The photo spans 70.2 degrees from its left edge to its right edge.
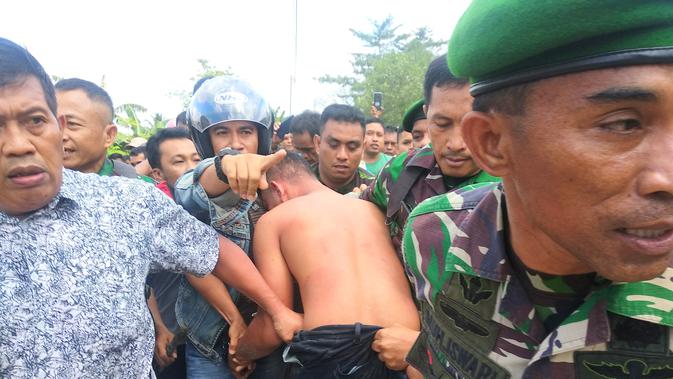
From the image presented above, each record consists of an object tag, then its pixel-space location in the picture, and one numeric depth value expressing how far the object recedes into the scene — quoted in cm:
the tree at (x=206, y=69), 2366
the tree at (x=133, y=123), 1084
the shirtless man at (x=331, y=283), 201
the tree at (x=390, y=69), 2794
